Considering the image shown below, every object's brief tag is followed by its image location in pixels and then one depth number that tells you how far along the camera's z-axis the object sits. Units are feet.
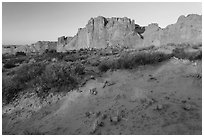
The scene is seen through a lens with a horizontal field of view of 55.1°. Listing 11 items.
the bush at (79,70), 26.96
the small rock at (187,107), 15.71
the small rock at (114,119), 15.02
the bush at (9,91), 22.61
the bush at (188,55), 29.13
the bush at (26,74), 26.17
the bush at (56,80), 23.18
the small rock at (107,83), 22.59
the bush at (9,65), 47.76
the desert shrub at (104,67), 28.53
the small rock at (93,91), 20.89
